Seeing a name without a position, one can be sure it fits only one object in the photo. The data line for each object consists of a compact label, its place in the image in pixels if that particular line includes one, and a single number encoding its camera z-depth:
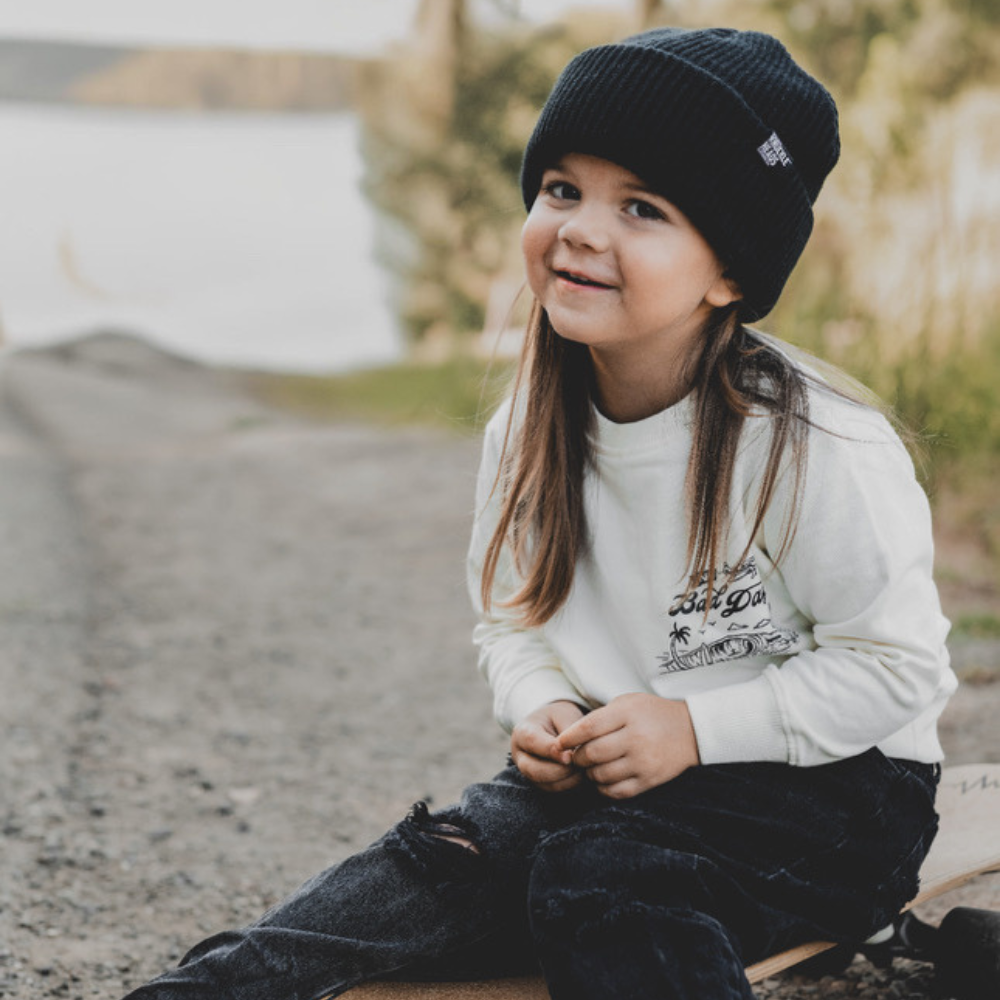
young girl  1.41
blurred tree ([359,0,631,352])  8.40
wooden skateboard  1.55
